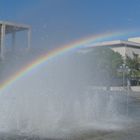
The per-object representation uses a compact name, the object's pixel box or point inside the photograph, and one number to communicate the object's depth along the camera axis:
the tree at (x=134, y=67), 71.86
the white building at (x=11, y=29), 55.65
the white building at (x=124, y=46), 84.06
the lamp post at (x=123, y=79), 57.13
